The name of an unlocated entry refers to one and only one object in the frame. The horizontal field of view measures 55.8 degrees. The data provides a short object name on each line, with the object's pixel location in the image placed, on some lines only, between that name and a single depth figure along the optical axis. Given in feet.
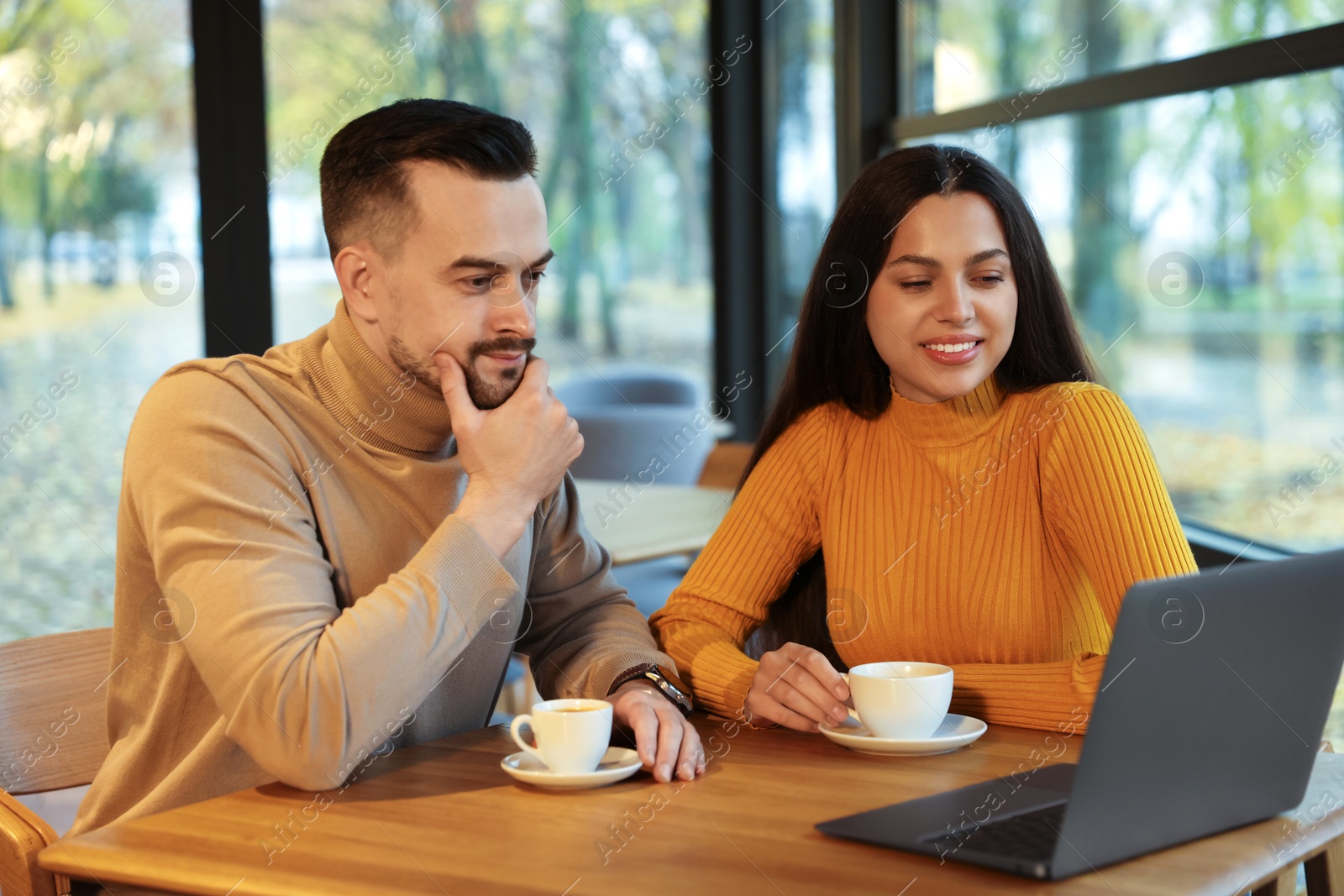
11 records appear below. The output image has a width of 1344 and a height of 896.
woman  5.21
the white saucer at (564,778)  3.94
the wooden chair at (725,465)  10.43
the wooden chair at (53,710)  5.07
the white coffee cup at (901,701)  4.23
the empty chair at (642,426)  13.04
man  4.05
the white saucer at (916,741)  4.25
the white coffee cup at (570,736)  3.96
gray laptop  3.16
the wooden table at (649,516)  8.91
